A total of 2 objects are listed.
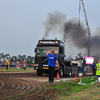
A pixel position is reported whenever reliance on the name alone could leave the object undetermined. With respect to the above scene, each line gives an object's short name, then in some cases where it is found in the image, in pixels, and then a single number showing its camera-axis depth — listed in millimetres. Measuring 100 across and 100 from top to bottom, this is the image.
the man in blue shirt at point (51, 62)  12625
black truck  20375
